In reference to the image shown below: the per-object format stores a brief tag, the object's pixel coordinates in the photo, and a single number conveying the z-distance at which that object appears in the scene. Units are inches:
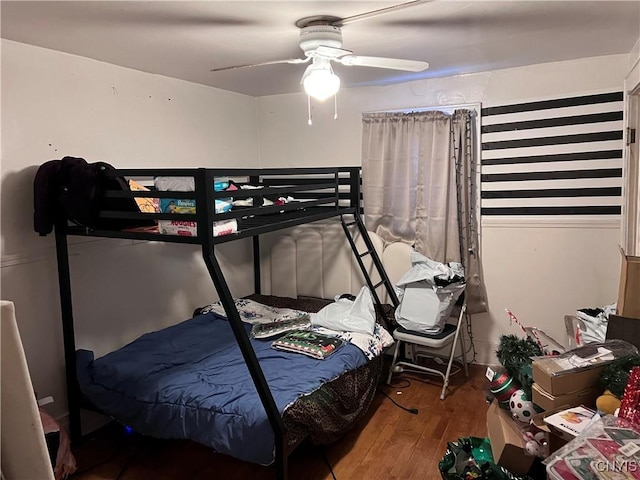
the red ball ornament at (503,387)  82.7
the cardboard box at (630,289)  85.2
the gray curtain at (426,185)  135.3
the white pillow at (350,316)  123.8
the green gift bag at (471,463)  70.2
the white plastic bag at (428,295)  124.7
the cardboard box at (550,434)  68.3
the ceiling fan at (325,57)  84.8
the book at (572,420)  64.9
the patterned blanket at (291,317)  116.9
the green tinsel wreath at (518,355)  80.6
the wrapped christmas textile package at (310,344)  108.0
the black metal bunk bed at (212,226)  83.7
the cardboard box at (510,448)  72.8
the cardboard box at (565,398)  71.1
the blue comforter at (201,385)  86.4
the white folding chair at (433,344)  124.3
